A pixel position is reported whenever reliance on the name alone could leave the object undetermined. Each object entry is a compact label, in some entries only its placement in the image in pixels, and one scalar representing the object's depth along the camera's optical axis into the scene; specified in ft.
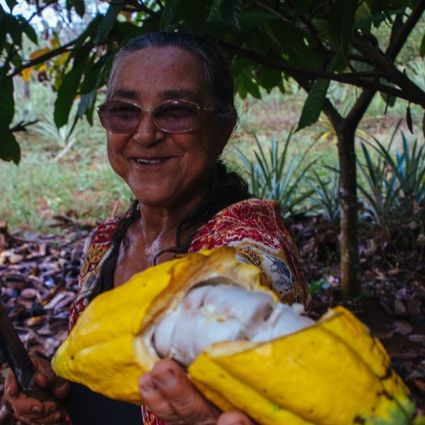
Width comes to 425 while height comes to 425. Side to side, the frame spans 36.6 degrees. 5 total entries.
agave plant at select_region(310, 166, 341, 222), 12.68
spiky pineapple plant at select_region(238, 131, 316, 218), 13.21
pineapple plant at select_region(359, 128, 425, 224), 11.73
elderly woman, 3.45
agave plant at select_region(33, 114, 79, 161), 25.42
